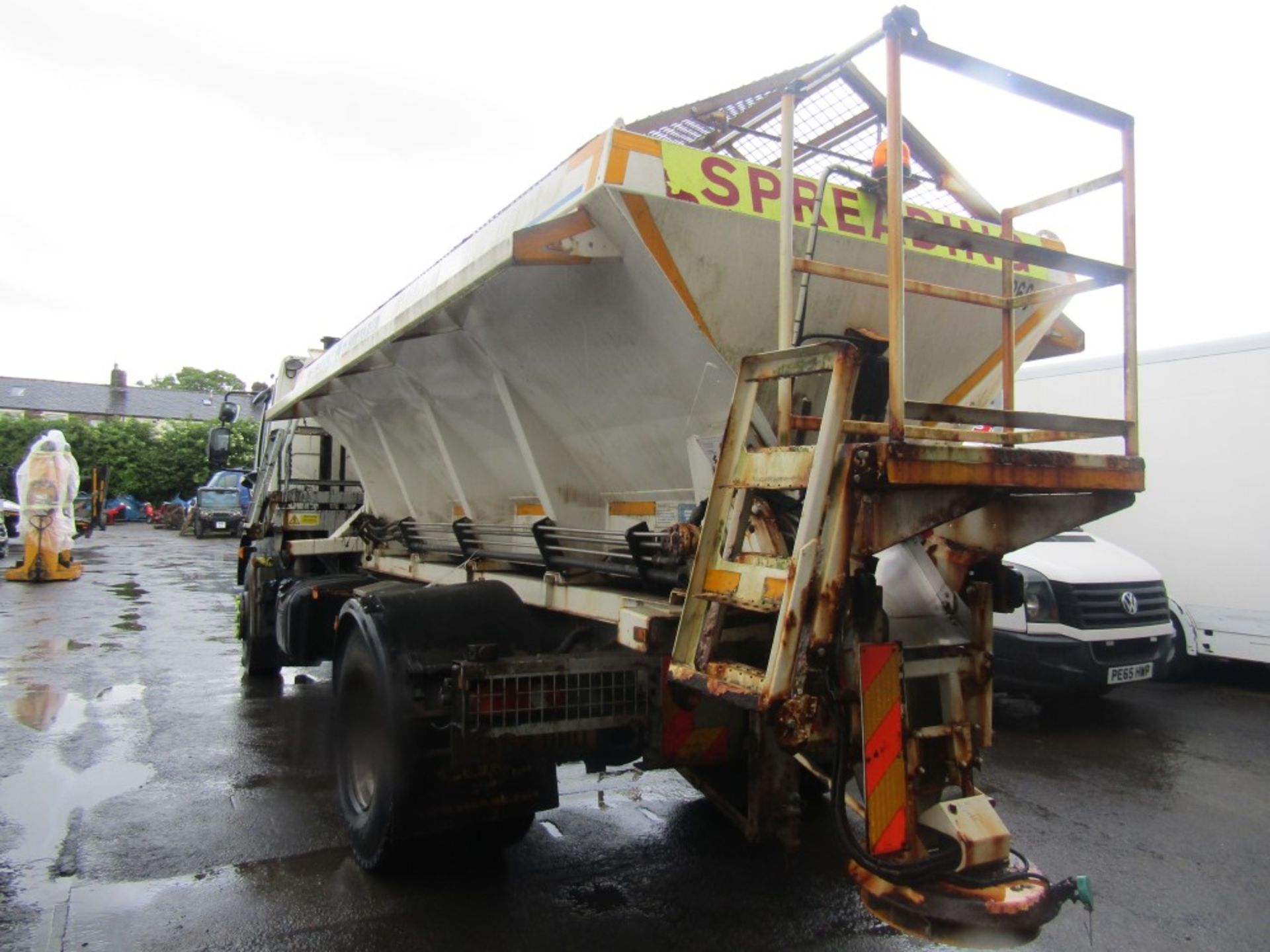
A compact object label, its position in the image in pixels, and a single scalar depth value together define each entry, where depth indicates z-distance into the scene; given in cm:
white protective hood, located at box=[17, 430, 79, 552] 1548
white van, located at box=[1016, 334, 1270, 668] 749
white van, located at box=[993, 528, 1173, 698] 670
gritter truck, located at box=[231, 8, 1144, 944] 240
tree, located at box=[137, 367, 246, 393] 7044
